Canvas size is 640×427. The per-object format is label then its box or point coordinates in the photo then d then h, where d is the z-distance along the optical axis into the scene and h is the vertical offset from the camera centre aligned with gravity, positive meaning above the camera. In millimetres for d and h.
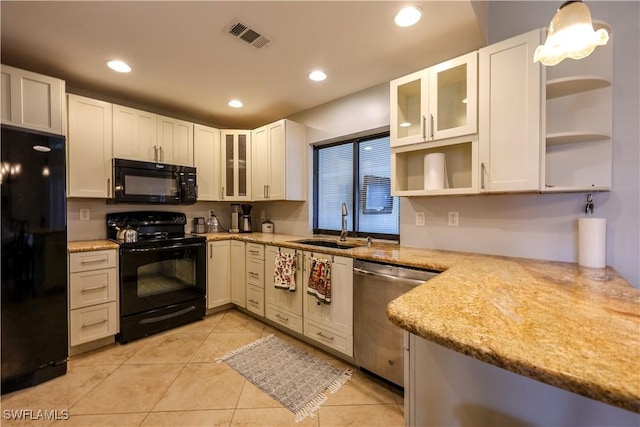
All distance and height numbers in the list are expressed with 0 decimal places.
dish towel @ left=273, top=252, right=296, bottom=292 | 2434 -560
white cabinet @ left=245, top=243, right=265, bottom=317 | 2803 -723
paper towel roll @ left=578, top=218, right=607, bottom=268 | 1466 -172
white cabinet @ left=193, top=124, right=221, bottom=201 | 3268 +634
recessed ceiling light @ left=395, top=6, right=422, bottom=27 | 1620 +1225
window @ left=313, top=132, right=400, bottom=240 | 2725 +257
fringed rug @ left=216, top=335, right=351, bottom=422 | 1729 -1216
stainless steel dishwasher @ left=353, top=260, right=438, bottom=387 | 1729 -745
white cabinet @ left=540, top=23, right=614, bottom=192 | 1514 +523
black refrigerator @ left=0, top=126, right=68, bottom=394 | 1726 -325
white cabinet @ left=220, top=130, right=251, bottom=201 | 3510 +618
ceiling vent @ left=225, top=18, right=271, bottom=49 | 1770 +1234
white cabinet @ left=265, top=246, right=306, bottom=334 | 2418 -839
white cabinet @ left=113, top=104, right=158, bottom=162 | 2660 +801
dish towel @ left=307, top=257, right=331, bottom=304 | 2143 -565
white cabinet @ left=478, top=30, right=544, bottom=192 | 1548 +584
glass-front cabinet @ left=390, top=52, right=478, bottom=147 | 1777 +812
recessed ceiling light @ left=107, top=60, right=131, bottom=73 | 2209 +1232
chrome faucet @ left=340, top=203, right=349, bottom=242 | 2760 -133
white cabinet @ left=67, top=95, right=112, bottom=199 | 2398 +591
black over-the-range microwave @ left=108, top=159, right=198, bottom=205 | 2615 +299
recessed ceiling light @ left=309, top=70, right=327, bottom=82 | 2400 +1248
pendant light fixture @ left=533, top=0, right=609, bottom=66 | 964 +654
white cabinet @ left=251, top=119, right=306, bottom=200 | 3133 +609
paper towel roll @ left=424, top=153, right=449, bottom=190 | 2035 +304
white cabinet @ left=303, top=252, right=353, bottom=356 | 2053 -830
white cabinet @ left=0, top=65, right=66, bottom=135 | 1845 +796
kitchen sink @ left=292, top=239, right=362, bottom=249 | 2619 -335
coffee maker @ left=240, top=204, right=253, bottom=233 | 3699 -141
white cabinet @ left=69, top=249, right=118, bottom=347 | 2141 -710
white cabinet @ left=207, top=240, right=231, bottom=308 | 3002 -724
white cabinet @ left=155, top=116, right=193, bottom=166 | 2957 +796
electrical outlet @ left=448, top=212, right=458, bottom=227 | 2127 -66
